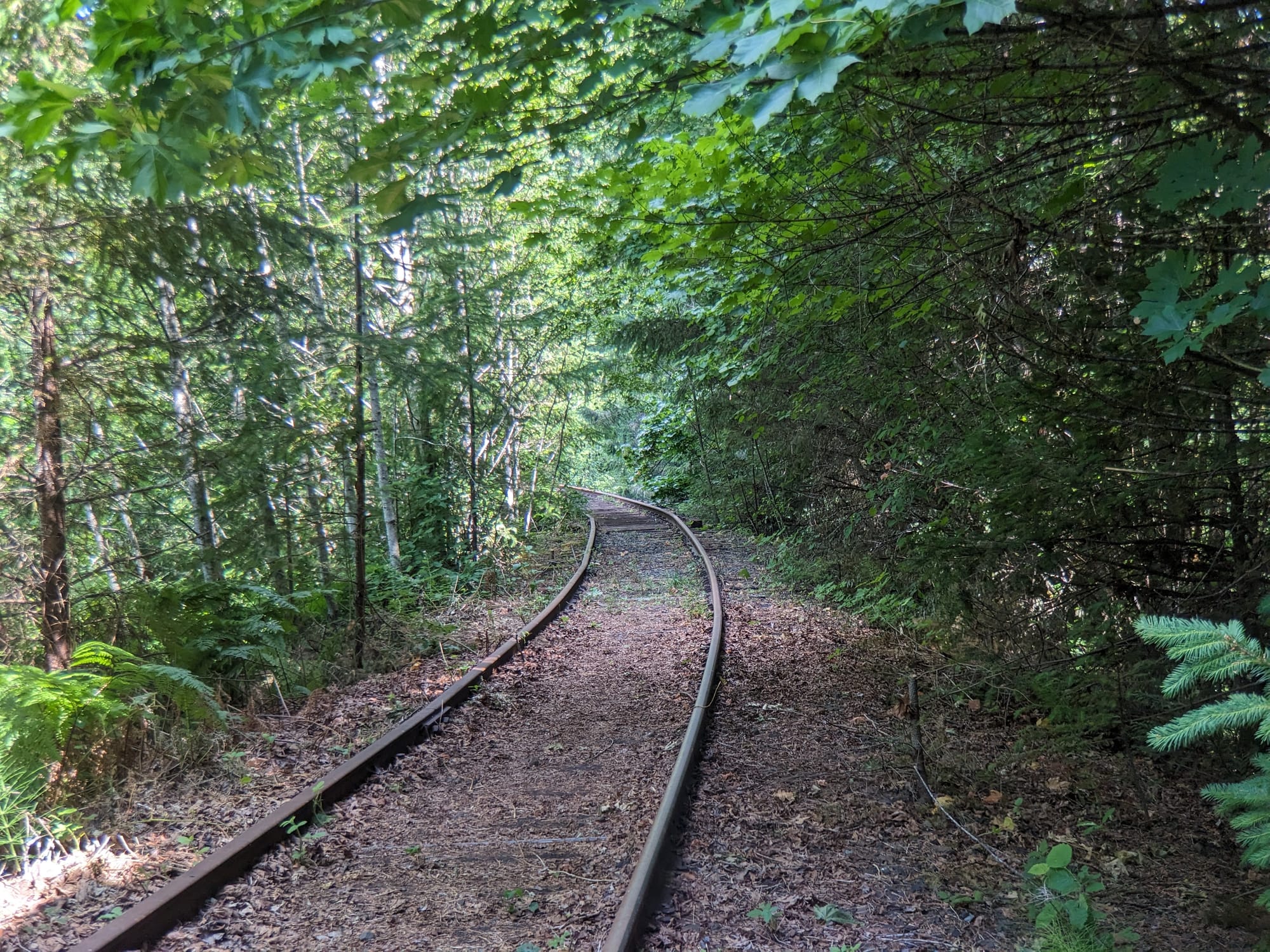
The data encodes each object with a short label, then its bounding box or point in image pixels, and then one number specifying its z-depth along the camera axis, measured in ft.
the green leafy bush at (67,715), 12.46
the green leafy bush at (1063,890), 10.09
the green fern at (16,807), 11.64
